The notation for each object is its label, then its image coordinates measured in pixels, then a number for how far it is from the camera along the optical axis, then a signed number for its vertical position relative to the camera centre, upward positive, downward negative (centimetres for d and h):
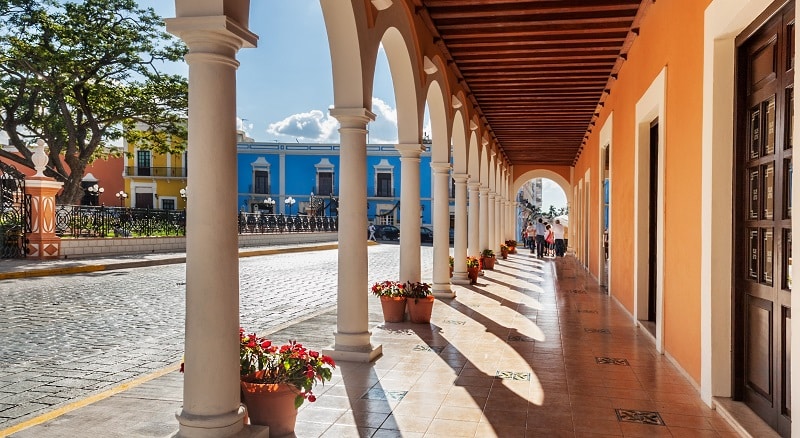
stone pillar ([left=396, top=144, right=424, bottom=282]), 776 +4
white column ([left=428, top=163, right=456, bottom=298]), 955 -24
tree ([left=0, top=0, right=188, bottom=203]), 1759 +400
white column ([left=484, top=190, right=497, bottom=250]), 1660 -9
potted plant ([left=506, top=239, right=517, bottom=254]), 2216 -109
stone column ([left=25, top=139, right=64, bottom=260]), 1480 +14
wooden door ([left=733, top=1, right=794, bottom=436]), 329 -2
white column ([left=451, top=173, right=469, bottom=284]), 1141 -41
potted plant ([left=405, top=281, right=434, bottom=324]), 714 -99
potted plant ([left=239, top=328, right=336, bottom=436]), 343 -88
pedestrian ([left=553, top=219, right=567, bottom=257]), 2006 -71
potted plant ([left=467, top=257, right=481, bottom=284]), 1150 -98
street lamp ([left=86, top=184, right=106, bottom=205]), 3129 +128
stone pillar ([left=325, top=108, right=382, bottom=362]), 544 -27
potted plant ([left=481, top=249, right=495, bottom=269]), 1505 -105
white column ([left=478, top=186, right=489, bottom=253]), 1577 -23
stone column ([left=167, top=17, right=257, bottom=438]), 311 -10
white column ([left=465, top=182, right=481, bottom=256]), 1352 -15
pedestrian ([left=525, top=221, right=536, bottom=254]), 2452 -71
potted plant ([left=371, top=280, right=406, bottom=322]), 718 -95
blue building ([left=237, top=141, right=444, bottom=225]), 4234 +257
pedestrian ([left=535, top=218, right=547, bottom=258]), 2061 -75
